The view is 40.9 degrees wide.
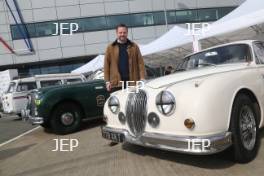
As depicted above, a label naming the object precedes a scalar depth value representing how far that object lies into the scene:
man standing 5.48
